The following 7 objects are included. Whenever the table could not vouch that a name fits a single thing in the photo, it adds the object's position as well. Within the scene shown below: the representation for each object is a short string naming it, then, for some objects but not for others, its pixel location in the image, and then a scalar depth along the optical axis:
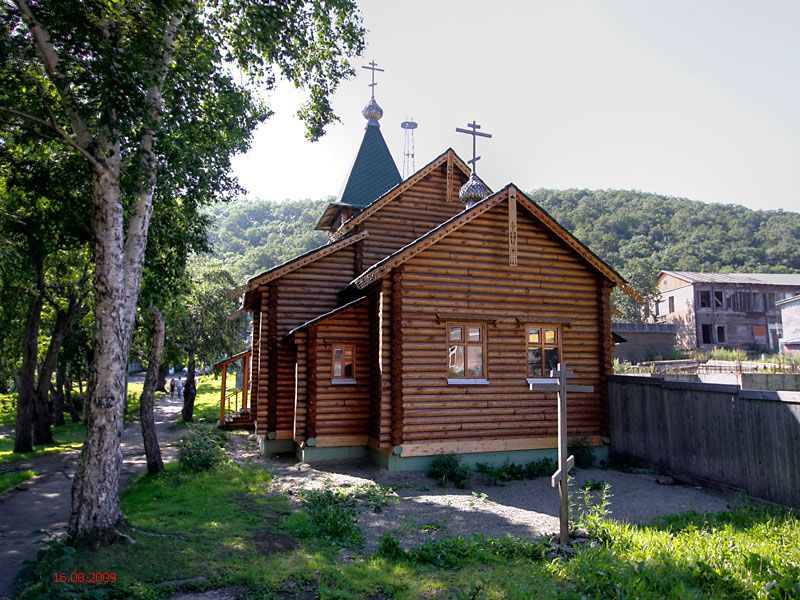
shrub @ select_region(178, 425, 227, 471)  13.64
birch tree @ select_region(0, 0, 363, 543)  7.85
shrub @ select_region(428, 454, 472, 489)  12.27
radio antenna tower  23.49
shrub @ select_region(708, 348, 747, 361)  40.60
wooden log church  13.29
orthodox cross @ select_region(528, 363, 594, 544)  7.50
